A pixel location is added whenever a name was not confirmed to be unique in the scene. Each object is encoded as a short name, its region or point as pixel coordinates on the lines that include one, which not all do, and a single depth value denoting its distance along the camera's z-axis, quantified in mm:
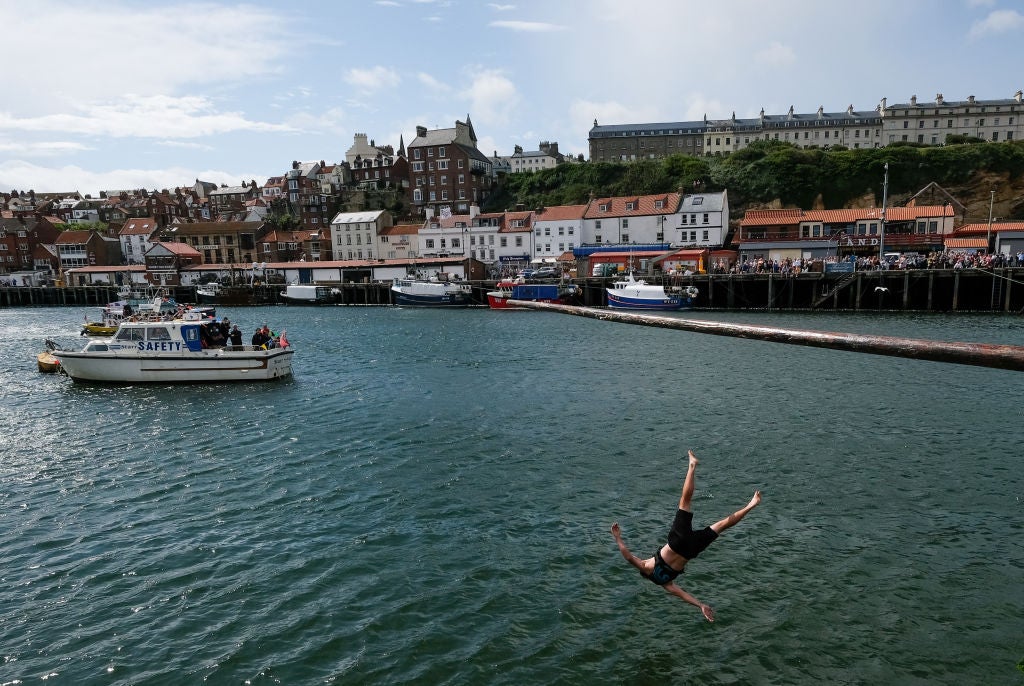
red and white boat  64375
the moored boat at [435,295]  74188
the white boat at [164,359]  30812
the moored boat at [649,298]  60000
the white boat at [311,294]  86438
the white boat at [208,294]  88400
